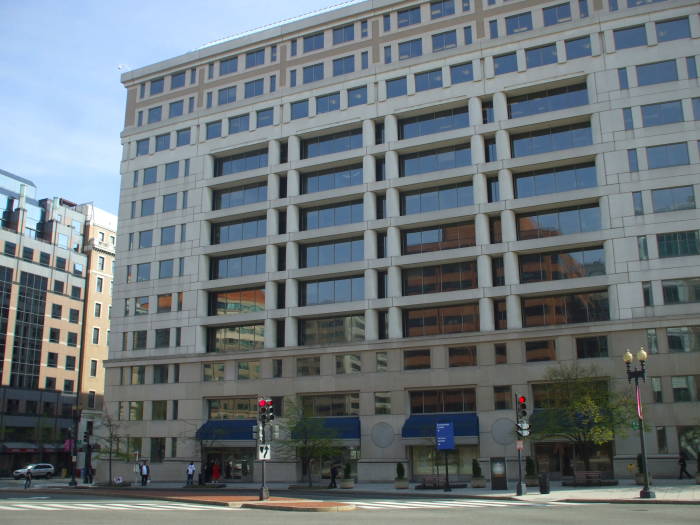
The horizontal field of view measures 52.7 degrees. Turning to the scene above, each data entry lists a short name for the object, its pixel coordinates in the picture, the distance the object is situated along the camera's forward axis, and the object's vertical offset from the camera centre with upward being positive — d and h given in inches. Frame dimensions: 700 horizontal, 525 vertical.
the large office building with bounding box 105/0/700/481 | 1932.8 +604.6
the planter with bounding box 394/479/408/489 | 1718.8 -126.4
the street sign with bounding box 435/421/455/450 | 1892.2 -17.7
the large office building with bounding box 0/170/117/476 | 3560.5 +612.0
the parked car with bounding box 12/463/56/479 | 2898.4 -151.1
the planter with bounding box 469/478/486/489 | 1648.6 -122.9
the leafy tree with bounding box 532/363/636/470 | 1616.6 +36.7
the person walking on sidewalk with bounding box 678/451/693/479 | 1673.2 -92.7
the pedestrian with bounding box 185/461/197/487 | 1980.3 -114.7
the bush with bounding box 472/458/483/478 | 1658.5 -94.0
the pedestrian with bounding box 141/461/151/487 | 2004.2 -117.1
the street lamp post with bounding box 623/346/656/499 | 1220.5 +10.0
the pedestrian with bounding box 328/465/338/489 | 1776.6 -112.0
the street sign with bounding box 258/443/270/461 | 1364.8 -37.5
